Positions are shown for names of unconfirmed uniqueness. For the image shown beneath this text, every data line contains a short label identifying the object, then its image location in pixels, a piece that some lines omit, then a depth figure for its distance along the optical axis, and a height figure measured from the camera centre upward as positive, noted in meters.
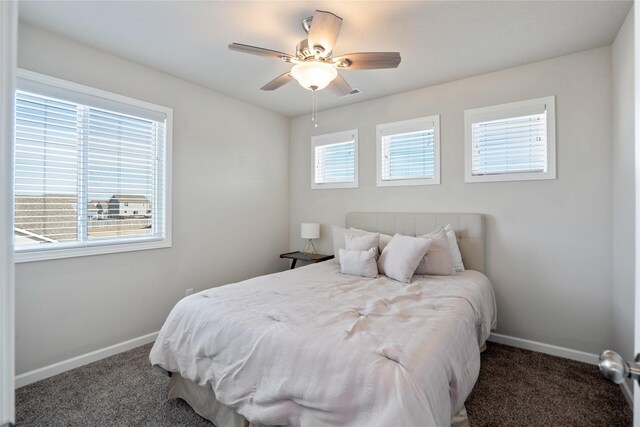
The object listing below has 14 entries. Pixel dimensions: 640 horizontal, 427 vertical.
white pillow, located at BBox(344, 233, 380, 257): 3.12 -0.27
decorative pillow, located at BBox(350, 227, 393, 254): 3.20 -0.27
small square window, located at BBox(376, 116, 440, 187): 3.46 +0.75
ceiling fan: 1.96 +1.06
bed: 1.28 -0.67
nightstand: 3.90 -0.54
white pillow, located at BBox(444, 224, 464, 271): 3.03 -0.34
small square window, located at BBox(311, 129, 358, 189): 4.09 +0.77
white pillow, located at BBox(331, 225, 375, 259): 3.45 -0.22
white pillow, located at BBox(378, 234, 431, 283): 2.71 -0.38
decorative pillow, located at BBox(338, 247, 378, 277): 2.88 -0.45
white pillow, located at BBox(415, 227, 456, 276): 2.87 -0.41
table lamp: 4.18 -0.21
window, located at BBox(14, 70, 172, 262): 2.35 +0.38
